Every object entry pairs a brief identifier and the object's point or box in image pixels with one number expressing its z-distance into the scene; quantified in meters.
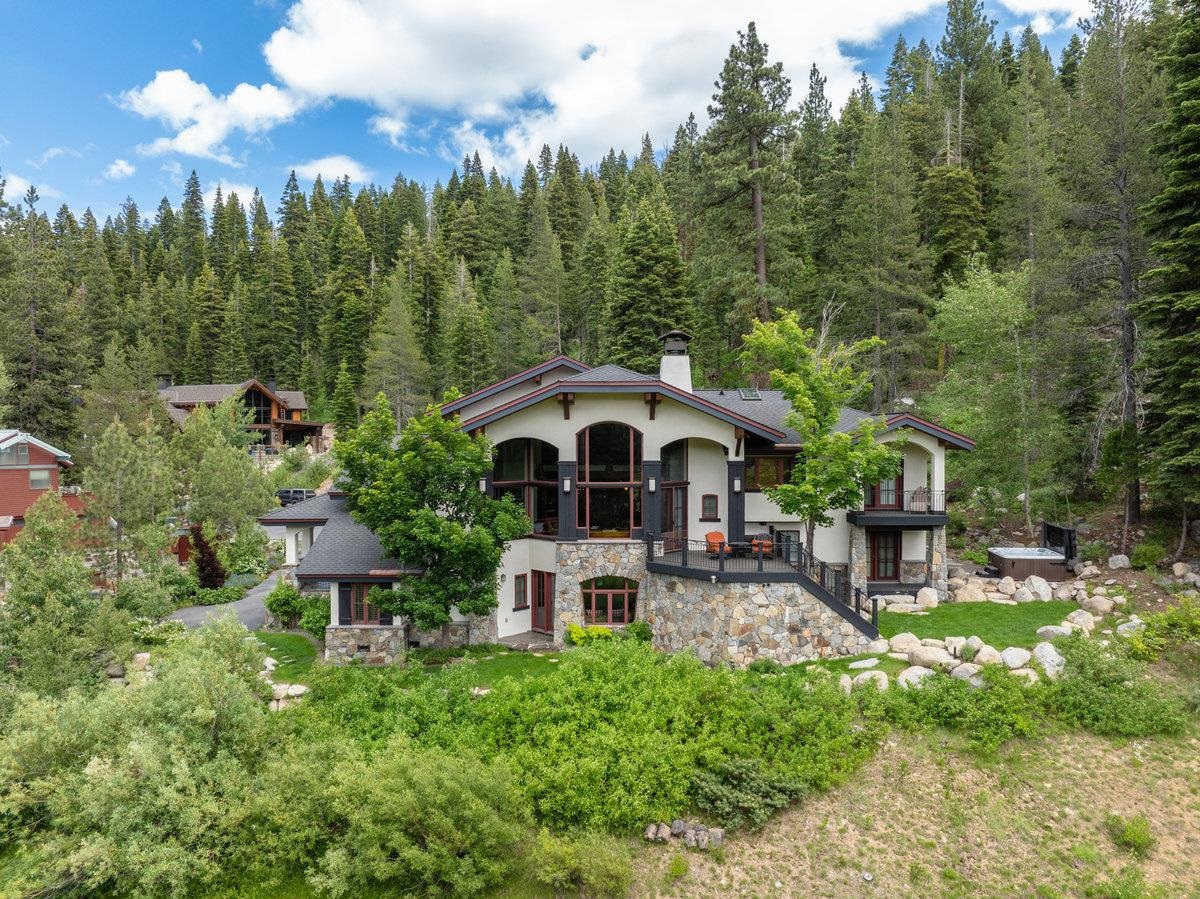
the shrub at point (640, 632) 17.23
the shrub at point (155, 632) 18.98
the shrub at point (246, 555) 27.20
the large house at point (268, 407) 53.22
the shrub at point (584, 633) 16.97
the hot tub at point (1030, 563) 19.05
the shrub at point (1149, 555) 17.91
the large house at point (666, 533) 15.82
